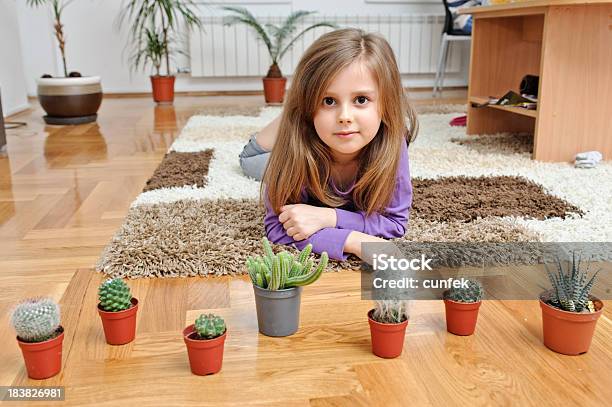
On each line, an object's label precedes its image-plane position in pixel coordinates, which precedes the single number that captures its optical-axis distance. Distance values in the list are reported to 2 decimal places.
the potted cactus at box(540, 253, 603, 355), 0.88
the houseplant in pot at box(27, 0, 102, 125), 3.21
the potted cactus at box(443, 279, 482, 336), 0.94
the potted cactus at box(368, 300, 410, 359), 0.88
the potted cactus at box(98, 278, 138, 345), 0.91
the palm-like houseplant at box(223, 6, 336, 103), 4.02
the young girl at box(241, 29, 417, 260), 1.14
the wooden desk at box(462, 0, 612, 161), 2.03
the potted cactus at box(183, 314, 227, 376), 0.83
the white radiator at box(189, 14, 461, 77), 4.58
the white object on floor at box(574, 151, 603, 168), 2.01
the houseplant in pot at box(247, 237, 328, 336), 0.93
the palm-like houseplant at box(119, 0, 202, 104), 4.04
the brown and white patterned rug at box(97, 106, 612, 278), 1.27
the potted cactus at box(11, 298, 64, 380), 0.81
